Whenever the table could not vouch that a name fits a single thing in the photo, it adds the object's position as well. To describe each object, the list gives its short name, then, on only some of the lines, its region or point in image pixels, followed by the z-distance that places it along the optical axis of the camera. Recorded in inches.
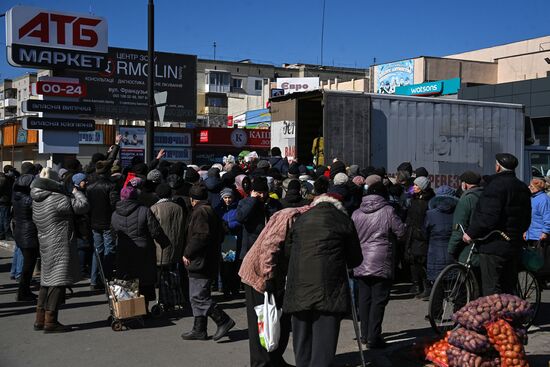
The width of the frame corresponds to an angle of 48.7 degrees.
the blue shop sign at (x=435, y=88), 1734.7
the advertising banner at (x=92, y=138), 1396.4
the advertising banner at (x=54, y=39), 652.1
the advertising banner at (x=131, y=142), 1117.1
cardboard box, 281.6
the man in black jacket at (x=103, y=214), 358.6
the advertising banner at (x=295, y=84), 2360.4
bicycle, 269.0
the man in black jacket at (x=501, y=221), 246.5
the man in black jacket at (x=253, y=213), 292.2
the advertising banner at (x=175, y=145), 1228.5
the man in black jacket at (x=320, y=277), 188.9
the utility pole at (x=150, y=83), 537.3
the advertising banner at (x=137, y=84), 1333.7
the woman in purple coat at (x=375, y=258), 258.7
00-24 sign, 635.5
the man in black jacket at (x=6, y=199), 533.0
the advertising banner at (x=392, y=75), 2079.7
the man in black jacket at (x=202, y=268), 264.7
